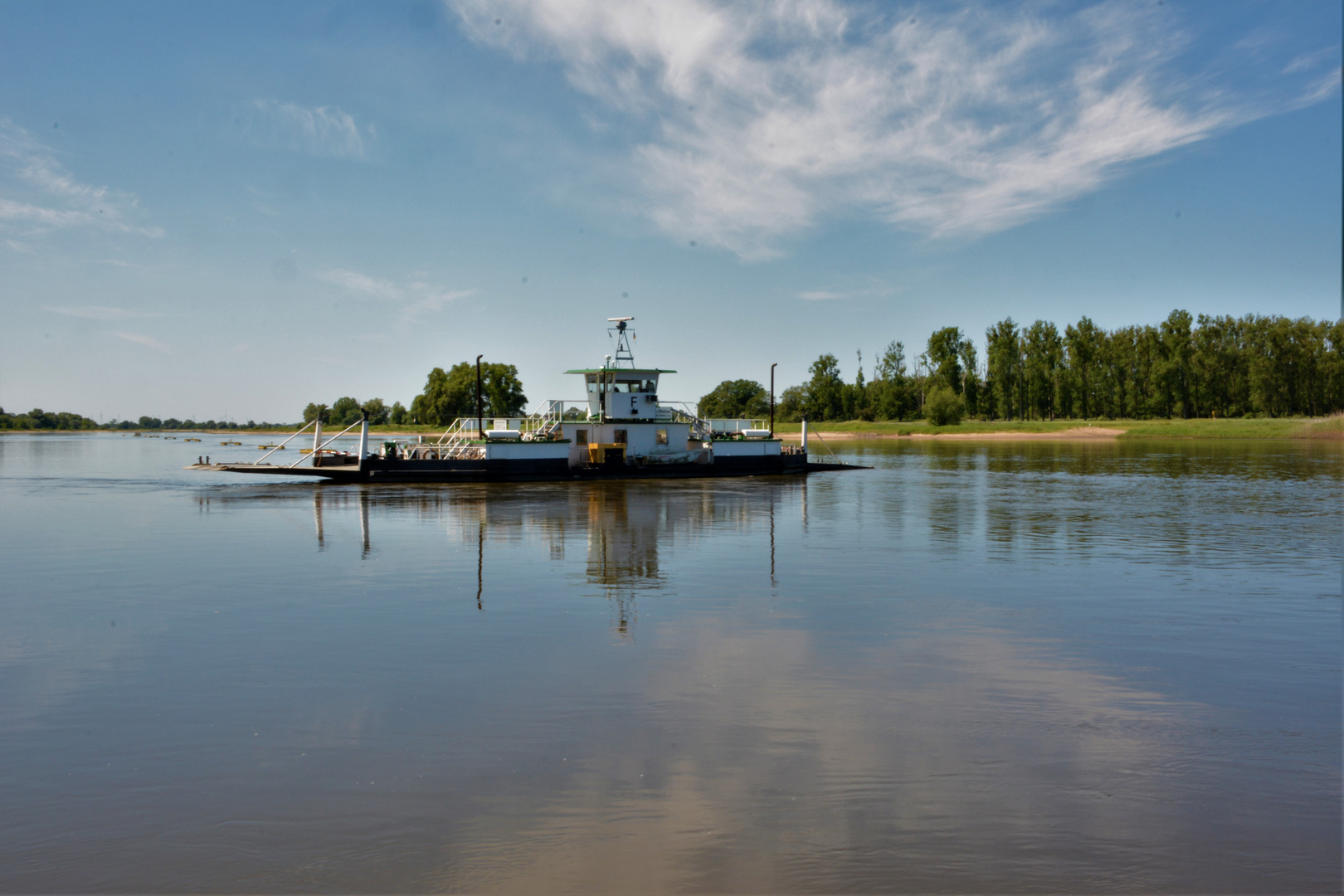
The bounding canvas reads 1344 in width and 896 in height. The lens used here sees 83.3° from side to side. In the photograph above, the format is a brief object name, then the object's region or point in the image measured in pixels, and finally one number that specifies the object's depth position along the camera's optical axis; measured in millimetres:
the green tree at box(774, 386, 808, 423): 174125
